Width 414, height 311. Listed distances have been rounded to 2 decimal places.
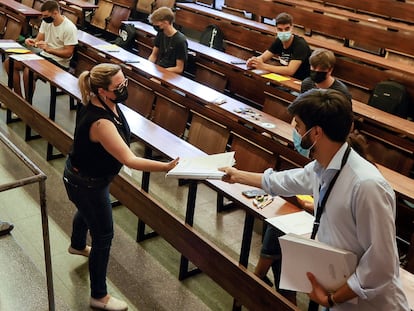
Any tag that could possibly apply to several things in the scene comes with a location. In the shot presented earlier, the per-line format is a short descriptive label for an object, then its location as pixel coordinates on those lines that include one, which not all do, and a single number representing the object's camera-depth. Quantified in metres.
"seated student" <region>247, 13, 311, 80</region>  4.54
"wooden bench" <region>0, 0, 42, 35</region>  6.44
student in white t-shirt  4.93
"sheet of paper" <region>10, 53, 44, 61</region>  4.70
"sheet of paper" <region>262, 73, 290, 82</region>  4.40
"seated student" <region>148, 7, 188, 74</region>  4.77
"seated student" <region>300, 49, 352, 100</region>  3.60
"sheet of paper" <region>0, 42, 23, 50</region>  4.97
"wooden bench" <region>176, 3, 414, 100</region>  4.42
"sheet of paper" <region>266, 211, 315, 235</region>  2.25
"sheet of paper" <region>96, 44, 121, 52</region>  5.15
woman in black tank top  2.32
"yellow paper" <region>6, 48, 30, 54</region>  4.87
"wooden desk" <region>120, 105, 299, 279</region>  2.50
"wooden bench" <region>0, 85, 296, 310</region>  2.49
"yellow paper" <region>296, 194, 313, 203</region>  2.54
